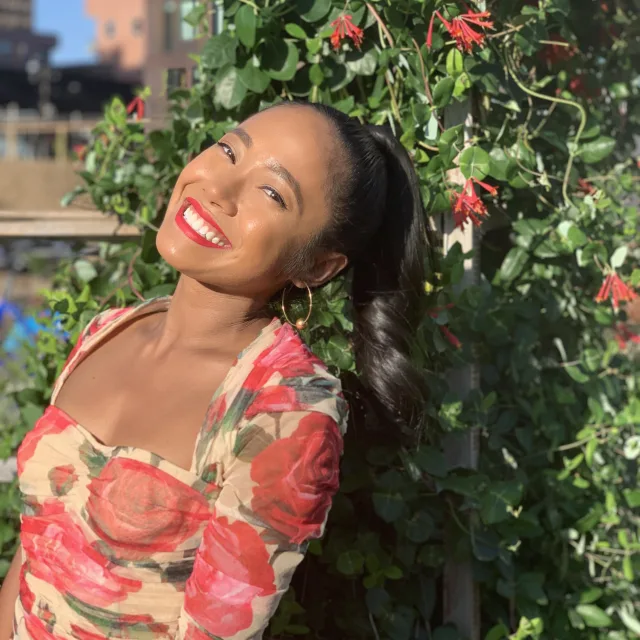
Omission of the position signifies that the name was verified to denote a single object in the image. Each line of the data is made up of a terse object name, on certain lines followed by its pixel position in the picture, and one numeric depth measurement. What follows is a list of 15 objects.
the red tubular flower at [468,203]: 1.44
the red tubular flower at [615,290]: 1.66
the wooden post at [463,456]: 1.64
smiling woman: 1.00
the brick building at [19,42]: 30.86
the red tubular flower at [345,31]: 1.46
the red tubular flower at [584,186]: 1.84
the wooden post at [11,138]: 17.22
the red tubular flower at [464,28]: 1.39
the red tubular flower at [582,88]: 1.93
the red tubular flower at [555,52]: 1.85
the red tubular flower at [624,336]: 2.21
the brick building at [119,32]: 29.66
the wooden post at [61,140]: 15.04
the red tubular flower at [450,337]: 1.60
